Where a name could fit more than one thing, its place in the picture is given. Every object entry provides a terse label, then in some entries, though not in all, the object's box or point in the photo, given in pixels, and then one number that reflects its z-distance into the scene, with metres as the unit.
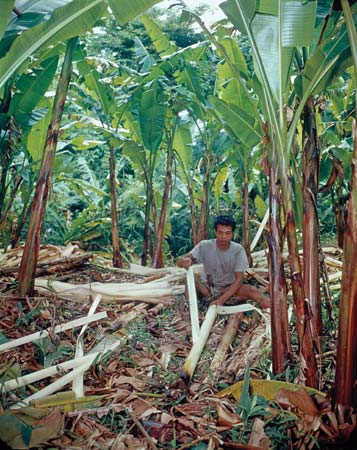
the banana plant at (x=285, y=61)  2.44
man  3.91
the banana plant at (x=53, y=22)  2.74
